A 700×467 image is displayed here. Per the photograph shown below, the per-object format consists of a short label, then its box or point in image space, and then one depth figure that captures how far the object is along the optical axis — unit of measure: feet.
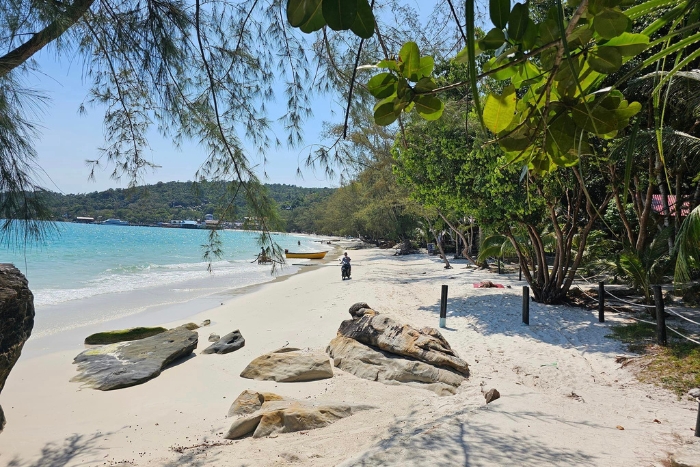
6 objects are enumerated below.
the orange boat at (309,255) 94.94
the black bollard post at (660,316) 19.16
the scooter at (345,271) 56.03
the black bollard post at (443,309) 26.15
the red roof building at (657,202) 48.88
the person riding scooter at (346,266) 55.77
